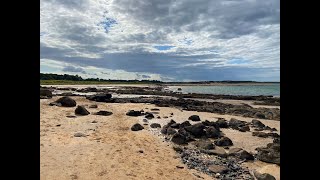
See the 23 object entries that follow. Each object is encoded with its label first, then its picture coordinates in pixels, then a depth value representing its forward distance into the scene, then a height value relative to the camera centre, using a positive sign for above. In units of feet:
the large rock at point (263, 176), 20.20 -10.31
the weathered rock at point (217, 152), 27.92 -10.33
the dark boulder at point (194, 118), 50.96 -8.77
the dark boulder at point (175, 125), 40.30 -8.65
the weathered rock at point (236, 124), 44.37 -9.25
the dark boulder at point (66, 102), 57.16 -5.04
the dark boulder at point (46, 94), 72.38 -3.14
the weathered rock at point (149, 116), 51.66 -8.46
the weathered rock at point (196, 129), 35.74 -8.62
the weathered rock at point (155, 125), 41.59 -8.93
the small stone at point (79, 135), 32.61 -8.92
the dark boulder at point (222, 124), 44.82 -9.21
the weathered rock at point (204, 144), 29.80 -9.83
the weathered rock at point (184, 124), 39.80 -8.33
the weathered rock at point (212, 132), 36.58 -9.44
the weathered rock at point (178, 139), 32.37 -9.50
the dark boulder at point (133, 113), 53.49 -7.89
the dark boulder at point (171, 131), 35.96 -8.96
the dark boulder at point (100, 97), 80.11 -4.80
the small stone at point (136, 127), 38.46 -8.78
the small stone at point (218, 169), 23.02 -10.74
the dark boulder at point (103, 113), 50.87 -7.58
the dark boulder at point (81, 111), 48.64 -6.74
